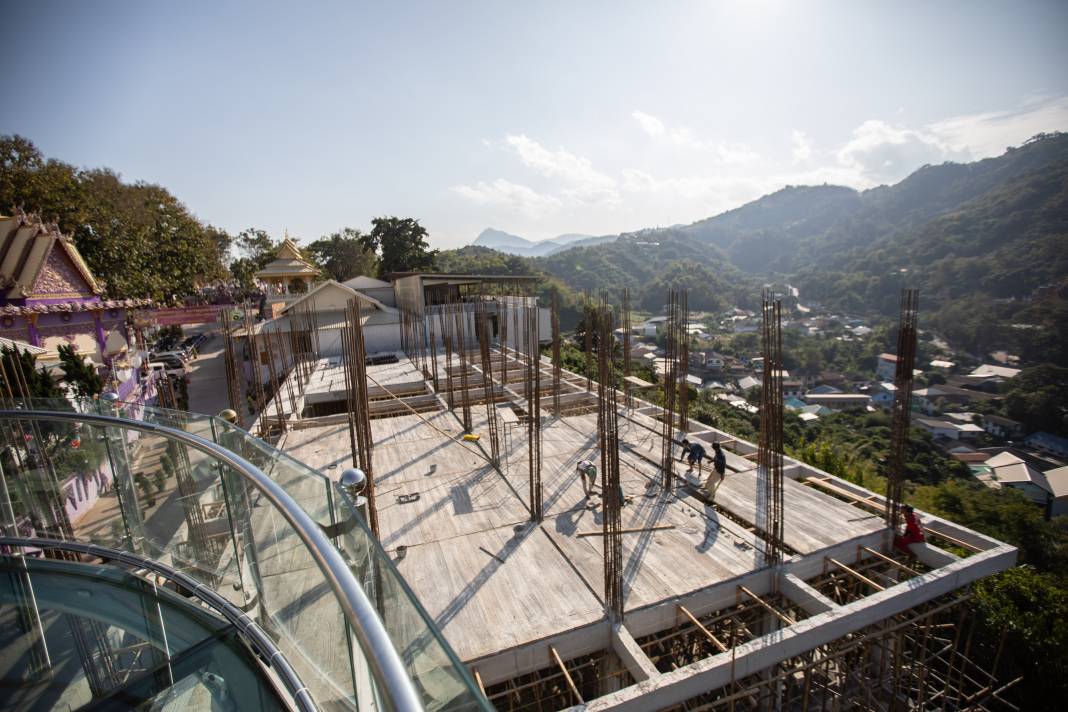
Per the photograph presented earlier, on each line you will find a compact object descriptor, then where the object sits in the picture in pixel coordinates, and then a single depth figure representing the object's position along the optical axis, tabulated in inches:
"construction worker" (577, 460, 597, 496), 301.9
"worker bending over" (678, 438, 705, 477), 328.5
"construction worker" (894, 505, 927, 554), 255.8
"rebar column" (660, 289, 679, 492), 323.0
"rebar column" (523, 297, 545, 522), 279.0
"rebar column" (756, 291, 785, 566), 239.1
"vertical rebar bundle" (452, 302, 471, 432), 410.3
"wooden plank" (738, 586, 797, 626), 202.8
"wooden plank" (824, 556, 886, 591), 222.1
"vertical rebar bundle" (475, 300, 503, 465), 359.9
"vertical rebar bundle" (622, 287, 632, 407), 431.8
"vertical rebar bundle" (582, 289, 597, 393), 444.0
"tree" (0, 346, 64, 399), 315.6
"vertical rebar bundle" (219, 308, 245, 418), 402.6
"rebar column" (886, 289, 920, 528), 265.9
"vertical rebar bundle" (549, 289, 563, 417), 452.8
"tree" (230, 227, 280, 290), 1737.2
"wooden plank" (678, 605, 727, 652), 189.9
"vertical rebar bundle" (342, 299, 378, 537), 254.1
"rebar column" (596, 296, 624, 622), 202.5
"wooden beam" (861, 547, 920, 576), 238.2
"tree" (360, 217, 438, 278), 1467.8
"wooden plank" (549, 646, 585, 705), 163.5
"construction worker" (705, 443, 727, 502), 298.7
